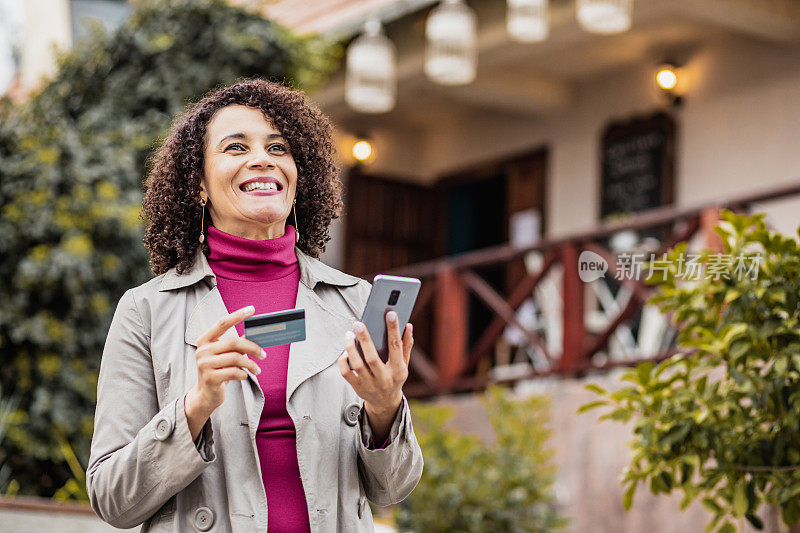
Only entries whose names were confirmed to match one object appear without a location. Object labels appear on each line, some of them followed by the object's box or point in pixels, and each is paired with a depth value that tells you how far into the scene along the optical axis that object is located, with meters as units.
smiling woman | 2.00
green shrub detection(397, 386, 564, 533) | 5.91
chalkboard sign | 9.38
